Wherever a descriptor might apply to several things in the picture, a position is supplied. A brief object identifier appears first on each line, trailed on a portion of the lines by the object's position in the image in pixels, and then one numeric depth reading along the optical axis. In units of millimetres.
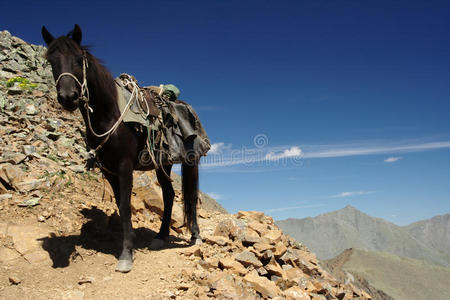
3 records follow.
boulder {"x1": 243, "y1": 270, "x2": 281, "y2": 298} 4501
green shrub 10242
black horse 4035
